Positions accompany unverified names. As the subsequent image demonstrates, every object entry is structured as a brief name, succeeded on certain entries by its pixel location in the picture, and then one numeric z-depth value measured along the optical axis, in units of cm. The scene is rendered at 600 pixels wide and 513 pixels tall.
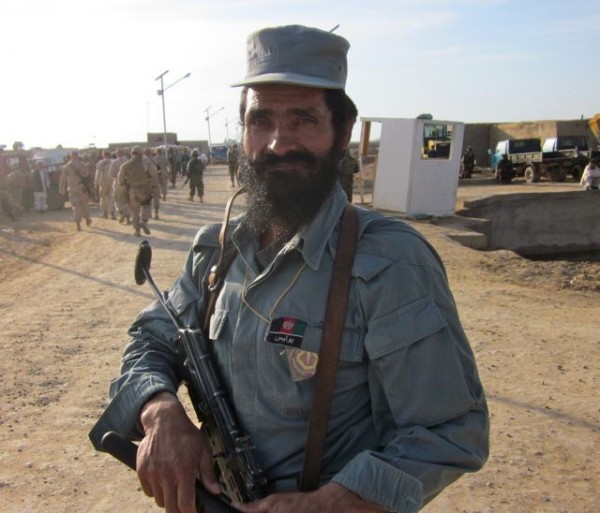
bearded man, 139
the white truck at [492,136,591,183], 2909
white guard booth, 1585
